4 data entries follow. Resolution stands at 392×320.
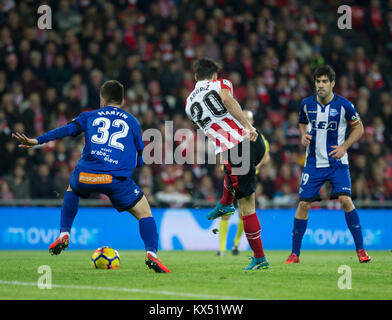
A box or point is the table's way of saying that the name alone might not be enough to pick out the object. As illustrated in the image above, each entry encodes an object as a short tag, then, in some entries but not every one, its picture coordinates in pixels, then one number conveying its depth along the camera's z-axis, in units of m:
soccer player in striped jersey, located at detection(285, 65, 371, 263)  19.36
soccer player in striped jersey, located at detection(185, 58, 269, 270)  15.61
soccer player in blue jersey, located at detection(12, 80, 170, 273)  15.27
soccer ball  17.06
